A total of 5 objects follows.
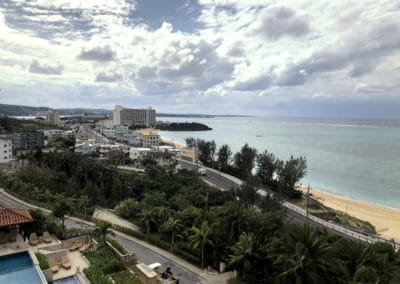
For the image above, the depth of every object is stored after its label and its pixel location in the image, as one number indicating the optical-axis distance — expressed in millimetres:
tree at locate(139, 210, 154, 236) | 30781
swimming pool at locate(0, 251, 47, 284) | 17844
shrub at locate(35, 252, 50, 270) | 19234
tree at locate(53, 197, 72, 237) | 26219
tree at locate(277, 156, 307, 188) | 62562
